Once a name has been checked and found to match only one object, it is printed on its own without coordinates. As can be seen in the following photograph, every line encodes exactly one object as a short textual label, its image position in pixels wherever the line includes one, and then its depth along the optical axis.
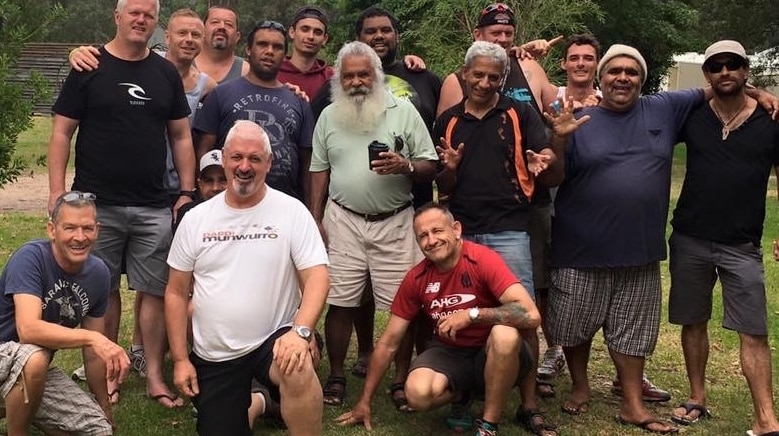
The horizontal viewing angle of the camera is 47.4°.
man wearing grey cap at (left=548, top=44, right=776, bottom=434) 4.97
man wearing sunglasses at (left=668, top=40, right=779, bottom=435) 4.92
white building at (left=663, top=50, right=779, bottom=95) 36.88
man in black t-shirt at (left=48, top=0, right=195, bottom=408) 5.07
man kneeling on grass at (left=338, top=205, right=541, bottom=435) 4.62
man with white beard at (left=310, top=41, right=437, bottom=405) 5.19
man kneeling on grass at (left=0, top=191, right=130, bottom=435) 4.07
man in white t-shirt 4.31
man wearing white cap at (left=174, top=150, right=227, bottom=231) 5.24
